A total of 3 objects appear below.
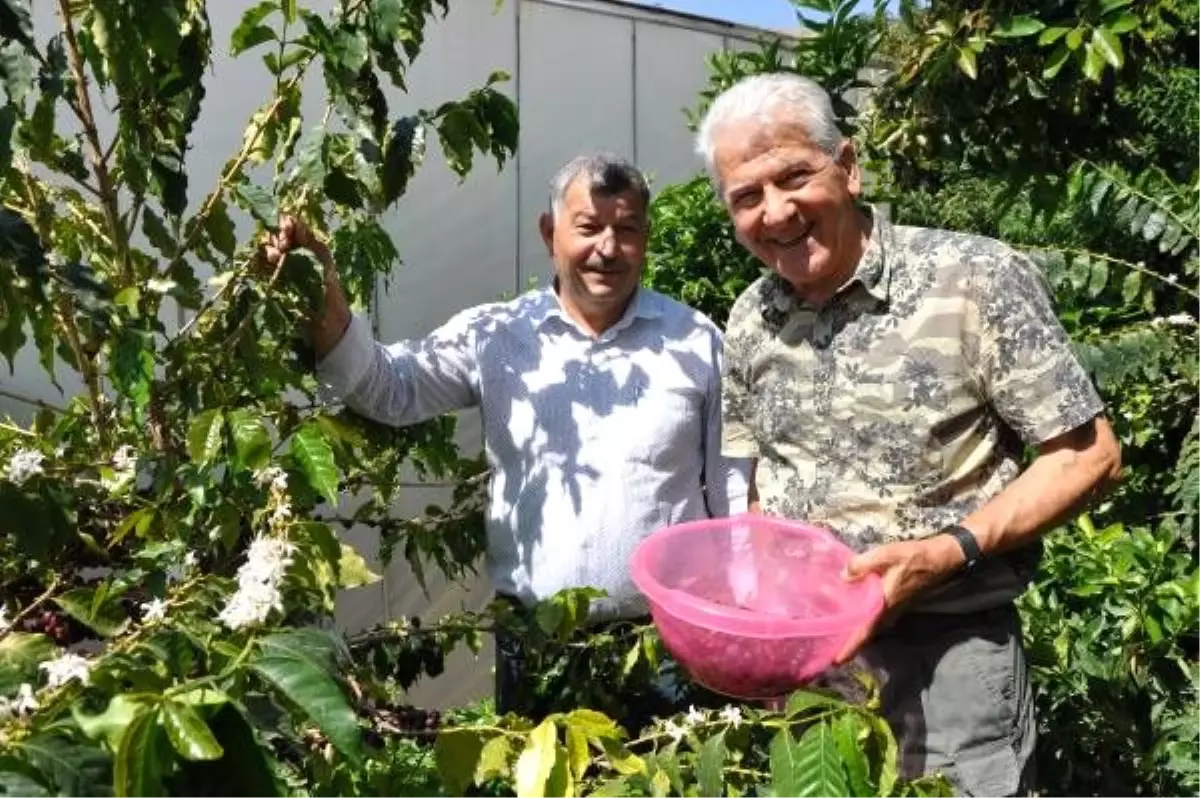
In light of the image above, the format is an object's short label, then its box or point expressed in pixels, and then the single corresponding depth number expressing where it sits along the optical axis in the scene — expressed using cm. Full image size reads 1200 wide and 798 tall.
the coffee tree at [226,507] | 95
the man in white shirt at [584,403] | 209
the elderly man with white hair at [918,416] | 156
